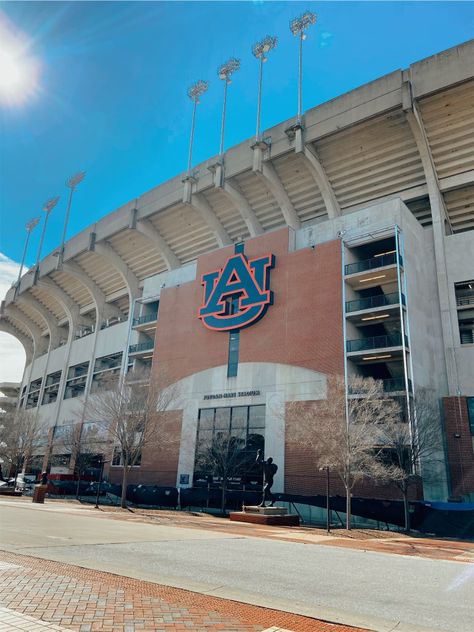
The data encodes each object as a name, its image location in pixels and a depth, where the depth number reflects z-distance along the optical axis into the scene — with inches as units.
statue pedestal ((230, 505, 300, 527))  975.6
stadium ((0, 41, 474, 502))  1339.8
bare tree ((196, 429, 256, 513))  1359.5
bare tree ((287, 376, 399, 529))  1018.1
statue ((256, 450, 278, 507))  1112.8
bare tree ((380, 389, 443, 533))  1045.2
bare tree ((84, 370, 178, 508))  1381.6
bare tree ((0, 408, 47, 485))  2209.6
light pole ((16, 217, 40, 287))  3068.7
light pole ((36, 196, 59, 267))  2878.4
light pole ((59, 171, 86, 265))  2657.5
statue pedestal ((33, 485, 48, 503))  1212.5
